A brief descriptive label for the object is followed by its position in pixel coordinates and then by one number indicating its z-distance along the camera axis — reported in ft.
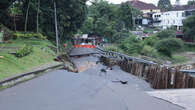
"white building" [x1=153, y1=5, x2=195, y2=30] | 151.74
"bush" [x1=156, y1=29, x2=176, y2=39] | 112.37
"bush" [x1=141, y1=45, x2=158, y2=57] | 93.76
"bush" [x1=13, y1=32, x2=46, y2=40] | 54.29
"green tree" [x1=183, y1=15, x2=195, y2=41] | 119.48
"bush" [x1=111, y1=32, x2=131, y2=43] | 127.36
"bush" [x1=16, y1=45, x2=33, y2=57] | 29.19
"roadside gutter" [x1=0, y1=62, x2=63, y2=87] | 18.35
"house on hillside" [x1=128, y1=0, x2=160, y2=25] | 216.74
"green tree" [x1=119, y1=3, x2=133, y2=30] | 137.08
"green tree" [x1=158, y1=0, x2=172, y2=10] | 235.09
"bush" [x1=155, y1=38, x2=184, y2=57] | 100.78
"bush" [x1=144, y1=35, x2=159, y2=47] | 110.99
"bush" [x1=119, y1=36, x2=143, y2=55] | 98.09
